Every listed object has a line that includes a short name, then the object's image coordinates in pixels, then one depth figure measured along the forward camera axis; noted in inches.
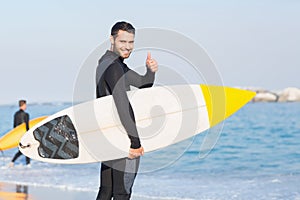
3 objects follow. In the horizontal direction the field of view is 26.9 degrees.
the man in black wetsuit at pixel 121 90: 159.6
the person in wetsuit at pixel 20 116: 424.8
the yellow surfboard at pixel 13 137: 437.7
